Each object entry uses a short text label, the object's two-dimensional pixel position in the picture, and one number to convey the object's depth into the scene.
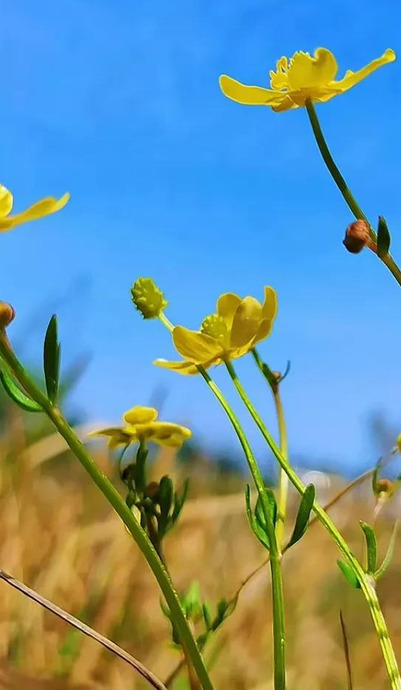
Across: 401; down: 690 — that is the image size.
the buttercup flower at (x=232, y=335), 0.24
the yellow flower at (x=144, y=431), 0.27
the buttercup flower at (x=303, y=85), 0.23
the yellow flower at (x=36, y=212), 0.20
